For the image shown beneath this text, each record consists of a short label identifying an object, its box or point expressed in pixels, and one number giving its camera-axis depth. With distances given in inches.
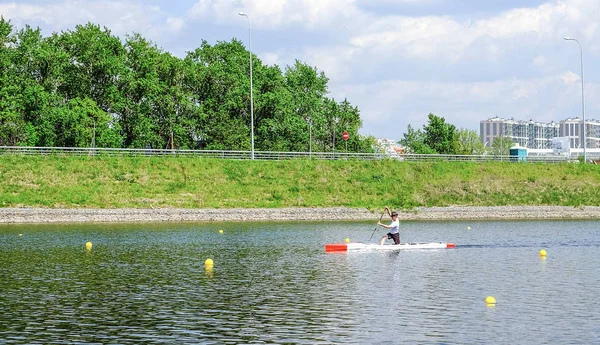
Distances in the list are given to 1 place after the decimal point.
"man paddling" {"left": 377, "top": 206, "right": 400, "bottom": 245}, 1904.5
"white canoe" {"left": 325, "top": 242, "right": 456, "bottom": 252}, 1812.3
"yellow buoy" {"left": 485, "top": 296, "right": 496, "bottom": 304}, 1109.7
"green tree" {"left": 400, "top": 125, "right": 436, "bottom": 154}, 5191.9
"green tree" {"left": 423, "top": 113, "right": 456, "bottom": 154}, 5285.4
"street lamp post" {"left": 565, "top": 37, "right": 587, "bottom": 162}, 3832.7
